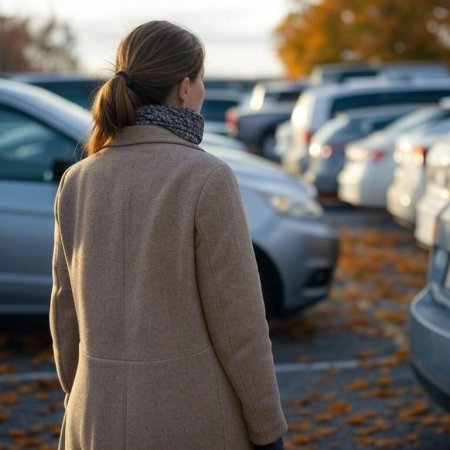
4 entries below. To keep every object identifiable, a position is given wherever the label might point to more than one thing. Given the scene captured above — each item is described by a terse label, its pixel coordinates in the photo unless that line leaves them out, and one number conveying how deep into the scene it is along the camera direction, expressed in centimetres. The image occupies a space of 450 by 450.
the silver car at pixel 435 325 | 420
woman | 245
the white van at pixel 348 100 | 1653
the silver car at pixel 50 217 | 622
